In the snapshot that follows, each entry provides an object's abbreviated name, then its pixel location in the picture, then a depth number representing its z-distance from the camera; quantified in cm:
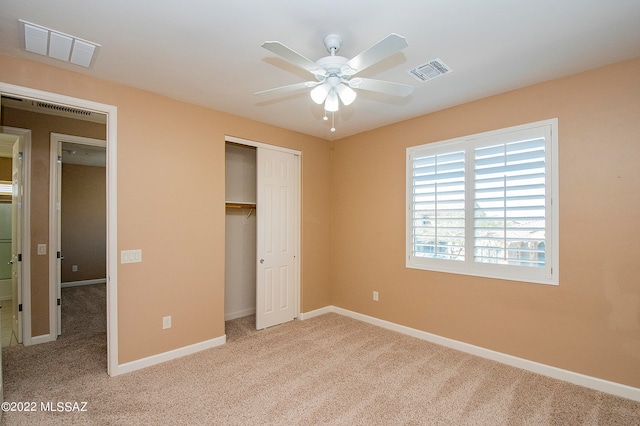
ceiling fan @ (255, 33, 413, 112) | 170
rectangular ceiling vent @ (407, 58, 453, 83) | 257
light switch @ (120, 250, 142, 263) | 297
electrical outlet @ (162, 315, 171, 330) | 322
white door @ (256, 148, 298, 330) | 420
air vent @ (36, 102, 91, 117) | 347
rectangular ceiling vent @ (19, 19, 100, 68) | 212
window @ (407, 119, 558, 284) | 289
